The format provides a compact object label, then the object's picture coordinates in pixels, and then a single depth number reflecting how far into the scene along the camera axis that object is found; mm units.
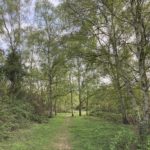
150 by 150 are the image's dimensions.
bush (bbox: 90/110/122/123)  14646
